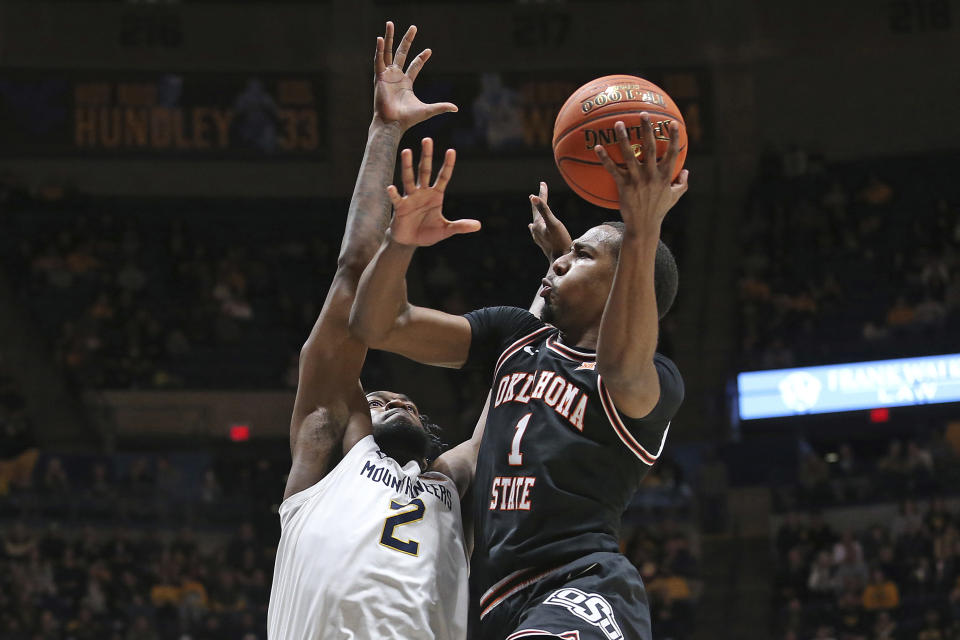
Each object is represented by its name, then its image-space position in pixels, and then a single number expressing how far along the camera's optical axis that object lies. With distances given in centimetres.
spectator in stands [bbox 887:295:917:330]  1633
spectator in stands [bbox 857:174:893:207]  1875
